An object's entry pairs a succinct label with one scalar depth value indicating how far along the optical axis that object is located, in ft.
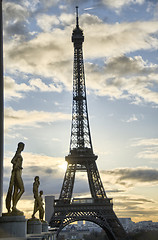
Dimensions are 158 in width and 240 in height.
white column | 65.82
